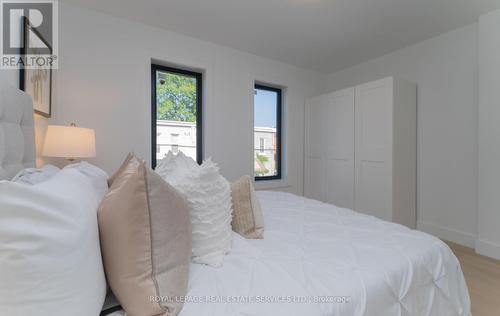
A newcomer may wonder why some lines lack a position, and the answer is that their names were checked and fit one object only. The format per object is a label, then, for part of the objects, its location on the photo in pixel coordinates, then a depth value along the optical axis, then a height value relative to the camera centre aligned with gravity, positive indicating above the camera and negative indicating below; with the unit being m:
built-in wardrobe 2.76 +0.12
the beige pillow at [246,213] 1.27 -0.29
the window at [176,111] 2.88 +0.57
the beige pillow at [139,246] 0.65 -0.24
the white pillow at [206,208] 0.96 -0.21
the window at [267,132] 3.61 +0.38
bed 0.77 -0.43
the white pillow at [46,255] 0.45 -0.20
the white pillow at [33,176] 0.78 -0.07
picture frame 1.51 +0.53
